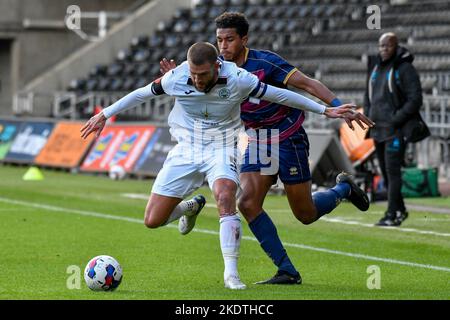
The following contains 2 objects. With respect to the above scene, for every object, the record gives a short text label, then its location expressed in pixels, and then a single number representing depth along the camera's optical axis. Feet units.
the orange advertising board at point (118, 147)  76.64
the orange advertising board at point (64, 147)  81.92
